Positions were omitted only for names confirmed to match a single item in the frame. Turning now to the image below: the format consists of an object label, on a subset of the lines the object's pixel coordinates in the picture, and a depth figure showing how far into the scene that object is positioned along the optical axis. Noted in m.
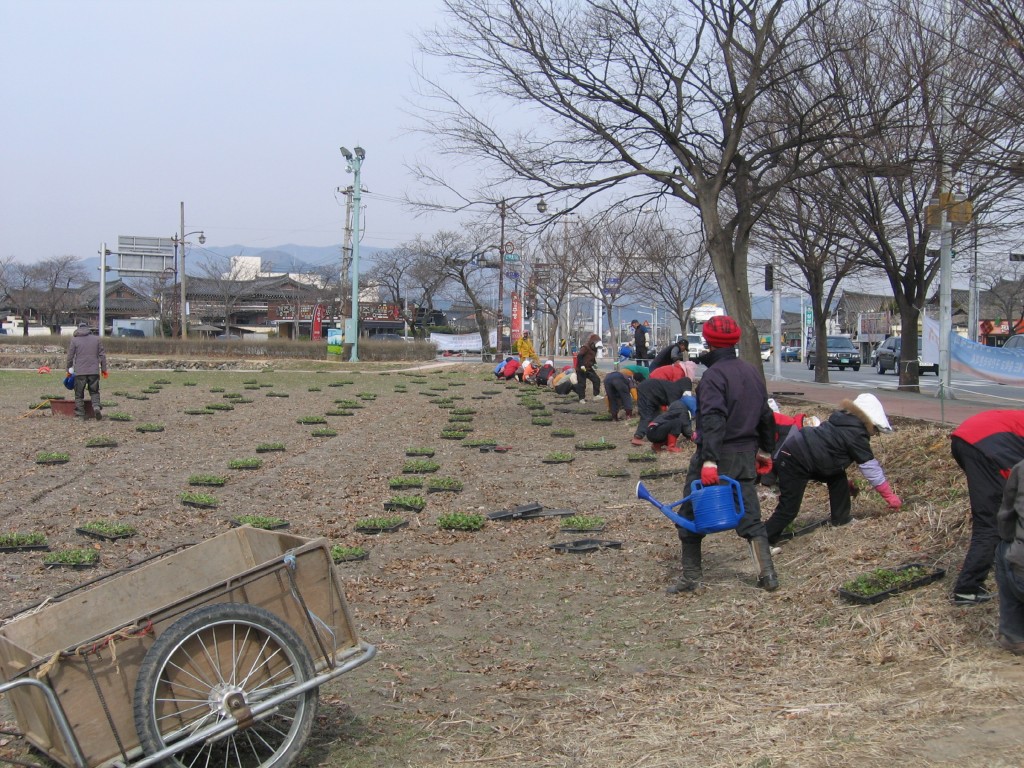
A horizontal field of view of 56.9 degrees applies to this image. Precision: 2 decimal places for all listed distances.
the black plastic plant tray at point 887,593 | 5.35
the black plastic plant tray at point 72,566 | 6.76
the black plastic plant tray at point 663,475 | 10.45
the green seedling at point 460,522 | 8.16
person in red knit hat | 5.89
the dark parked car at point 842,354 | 42.16
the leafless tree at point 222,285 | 72.31
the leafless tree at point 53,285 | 70.56
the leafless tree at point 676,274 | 33.12
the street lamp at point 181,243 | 57.25
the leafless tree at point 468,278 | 57.02
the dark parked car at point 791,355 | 64.20
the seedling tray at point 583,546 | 7.33
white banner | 63.31
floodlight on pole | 41.12
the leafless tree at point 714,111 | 13.61
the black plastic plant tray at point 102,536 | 7.60
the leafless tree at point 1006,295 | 45.03
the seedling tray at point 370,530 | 8.06
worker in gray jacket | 15.39
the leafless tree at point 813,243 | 17.91
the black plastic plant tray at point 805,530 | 7.13
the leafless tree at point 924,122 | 10.18
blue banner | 16.73
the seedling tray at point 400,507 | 8.93
